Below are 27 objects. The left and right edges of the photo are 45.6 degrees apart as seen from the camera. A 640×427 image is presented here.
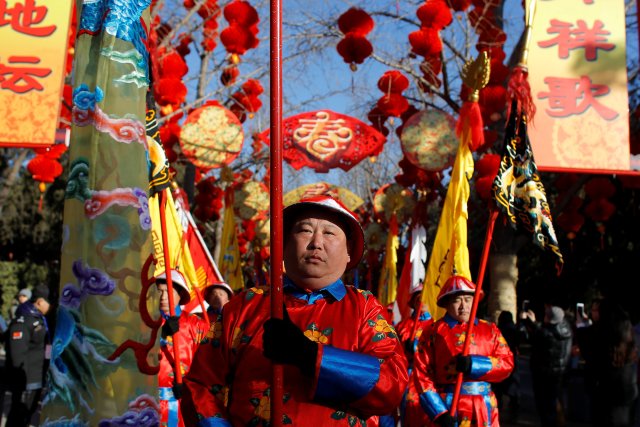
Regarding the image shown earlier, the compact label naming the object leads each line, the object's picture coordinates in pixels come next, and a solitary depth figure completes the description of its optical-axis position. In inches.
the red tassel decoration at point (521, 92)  217.0
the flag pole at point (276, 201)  88.7
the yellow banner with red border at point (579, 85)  319.9
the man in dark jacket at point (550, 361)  382.0
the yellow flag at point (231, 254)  478.0
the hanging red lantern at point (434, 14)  381.7
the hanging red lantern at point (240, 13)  415.2
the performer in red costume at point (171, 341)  209.6
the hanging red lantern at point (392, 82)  416.8
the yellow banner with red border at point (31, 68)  241.0
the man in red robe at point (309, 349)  91.7
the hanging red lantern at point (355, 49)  390.6
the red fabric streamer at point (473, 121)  289.3
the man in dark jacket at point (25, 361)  332.8
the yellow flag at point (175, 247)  229.9
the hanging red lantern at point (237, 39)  411.8
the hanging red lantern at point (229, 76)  510.3
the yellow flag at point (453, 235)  285.3
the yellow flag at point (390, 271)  469.7
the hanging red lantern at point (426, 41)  387.9
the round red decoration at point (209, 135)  404.8
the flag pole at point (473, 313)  207.3
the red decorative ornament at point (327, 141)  394.3
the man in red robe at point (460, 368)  209.9
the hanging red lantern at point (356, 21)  396.2
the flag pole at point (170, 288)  166.2
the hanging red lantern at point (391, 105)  415.2
